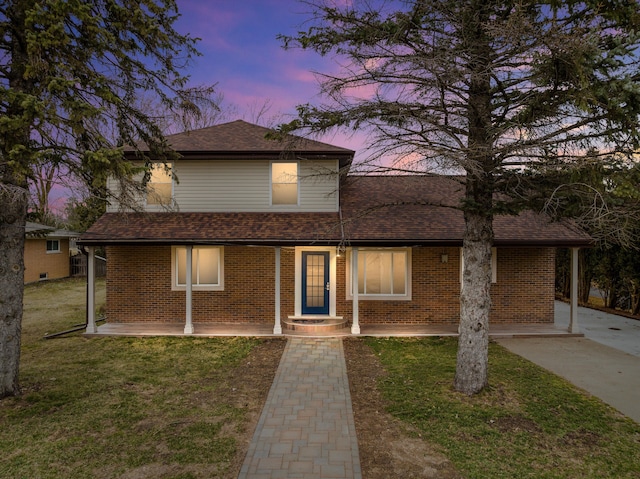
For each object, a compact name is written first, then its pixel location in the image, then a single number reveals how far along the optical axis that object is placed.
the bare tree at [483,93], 4.23
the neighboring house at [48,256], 21.05
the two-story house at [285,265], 10.90
